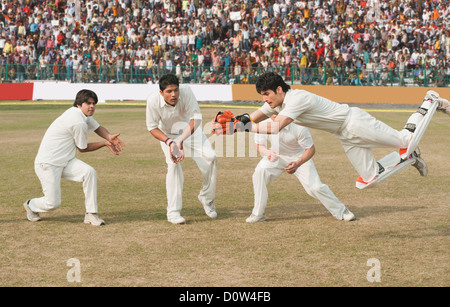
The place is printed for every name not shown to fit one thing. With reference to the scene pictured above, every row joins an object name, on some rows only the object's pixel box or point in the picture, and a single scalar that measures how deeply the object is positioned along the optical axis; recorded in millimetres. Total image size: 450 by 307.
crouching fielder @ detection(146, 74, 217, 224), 8531
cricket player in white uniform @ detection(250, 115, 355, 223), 8648
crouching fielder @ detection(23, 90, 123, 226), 8516
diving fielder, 7496
